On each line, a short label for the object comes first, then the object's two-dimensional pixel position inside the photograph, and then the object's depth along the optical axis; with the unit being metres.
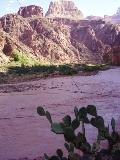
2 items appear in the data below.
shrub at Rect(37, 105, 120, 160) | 4.83
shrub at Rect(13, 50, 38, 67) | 68.74
